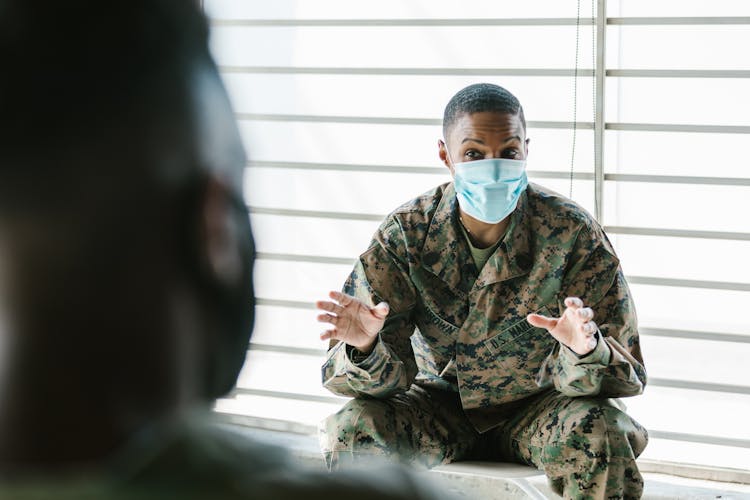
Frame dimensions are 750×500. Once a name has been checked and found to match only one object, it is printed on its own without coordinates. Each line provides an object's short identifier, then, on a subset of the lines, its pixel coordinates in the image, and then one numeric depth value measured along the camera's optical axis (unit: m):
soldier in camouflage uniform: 3.33
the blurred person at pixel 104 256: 0.84
